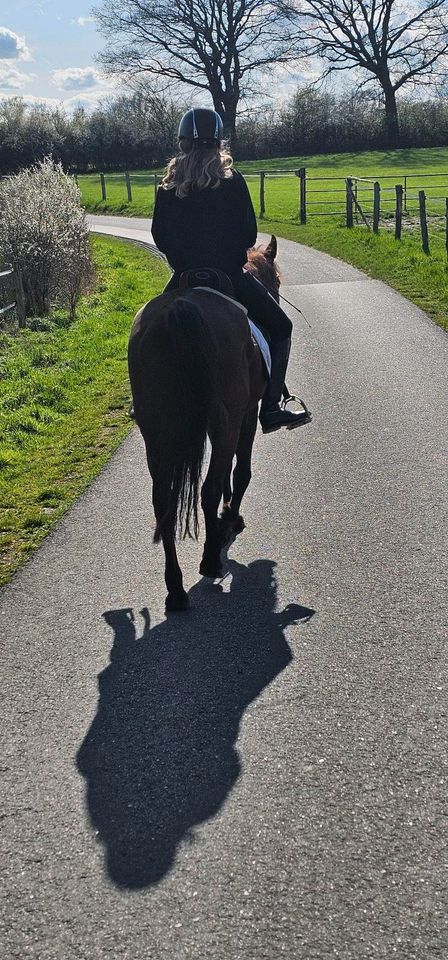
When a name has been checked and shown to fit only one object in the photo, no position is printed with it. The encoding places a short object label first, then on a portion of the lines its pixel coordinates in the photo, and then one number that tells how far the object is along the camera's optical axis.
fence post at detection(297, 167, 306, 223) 30.63
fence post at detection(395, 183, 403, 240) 23.17
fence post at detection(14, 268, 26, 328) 14.59
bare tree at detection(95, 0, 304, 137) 60.09
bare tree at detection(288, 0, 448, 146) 59.97
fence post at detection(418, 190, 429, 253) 21.09
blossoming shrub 15.09
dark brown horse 4.52
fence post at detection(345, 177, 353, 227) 27.70
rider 5.00
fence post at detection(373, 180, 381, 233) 24.76
